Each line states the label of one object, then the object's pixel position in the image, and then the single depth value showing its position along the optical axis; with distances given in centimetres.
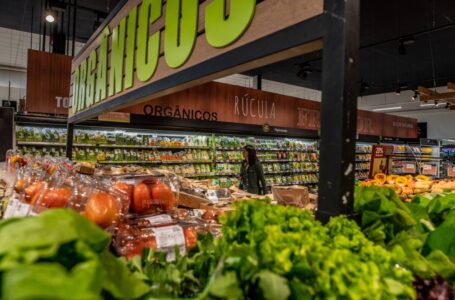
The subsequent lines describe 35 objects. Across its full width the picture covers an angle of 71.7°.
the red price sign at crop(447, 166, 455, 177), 791
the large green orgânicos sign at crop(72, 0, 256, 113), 141
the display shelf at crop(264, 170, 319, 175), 880
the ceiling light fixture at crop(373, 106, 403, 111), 1469
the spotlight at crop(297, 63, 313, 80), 920
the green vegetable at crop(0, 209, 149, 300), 38
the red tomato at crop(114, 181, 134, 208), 130
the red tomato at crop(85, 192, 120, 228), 102
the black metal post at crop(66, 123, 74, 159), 470
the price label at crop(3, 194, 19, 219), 128
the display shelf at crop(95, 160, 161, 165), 640
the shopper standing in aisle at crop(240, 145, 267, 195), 595
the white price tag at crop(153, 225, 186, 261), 105
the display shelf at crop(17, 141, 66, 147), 592
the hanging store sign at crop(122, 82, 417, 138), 663
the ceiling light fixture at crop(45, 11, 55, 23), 559
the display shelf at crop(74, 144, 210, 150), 639
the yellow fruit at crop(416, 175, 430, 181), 409
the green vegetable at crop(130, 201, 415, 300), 59
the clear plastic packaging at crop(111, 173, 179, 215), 132
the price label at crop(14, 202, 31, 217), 115
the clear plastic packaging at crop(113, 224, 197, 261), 104
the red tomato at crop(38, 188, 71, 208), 112
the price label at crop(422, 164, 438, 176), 868
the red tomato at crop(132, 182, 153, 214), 131
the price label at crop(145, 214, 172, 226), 121
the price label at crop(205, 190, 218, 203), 288
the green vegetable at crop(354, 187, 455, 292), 82
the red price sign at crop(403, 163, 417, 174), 728
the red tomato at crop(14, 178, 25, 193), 150
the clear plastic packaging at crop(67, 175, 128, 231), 104
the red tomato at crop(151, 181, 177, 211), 135
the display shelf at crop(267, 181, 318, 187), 916
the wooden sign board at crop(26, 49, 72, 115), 603
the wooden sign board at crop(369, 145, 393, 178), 482
